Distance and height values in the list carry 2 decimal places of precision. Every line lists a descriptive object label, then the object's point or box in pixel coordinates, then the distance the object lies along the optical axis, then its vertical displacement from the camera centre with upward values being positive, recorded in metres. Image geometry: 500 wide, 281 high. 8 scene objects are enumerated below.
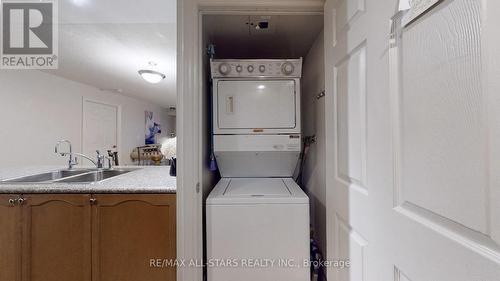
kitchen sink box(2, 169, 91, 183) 1.93 -0.33
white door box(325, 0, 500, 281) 0.41 +0.00
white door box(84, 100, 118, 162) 4.39 +0.36
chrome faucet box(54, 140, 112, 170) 2.44 -0.21
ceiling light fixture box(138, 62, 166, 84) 3.19 +1.06
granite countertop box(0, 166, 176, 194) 1.57 -0.33
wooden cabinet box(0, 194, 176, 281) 1.58 -0.70
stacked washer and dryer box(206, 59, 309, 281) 1.30 -0.32
